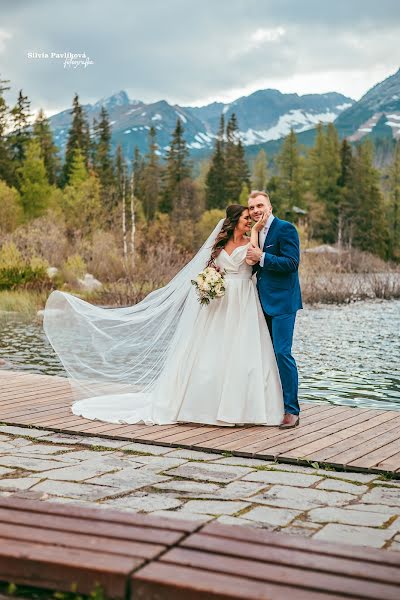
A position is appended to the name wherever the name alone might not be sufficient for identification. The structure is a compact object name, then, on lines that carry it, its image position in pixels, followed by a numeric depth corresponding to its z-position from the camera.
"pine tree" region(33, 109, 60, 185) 66.31
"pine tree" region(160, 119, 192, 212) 70.94
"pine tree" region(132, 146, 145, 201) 74.81
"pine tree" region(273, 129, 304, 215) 75.19
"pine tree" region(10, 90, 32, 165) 61.54
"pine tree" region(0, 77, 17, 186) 59.19
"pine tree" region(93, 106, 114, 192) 67.38
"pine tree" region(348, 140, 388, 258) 68.31
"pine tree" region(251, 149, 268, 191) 90.96
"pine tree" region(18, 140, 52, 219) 58.00
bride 6.61
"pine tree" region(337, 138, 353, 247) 69.06
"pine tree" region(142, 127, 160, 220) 77.29
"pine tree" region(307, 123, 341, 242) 70.19
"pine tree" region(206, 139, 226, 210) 71.81
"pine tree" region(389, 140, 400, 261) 73.13
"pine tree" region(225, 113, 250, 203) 72.31
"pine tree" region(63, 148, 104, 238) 47.59
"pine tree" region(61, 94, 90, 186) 66.19
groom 6.53
